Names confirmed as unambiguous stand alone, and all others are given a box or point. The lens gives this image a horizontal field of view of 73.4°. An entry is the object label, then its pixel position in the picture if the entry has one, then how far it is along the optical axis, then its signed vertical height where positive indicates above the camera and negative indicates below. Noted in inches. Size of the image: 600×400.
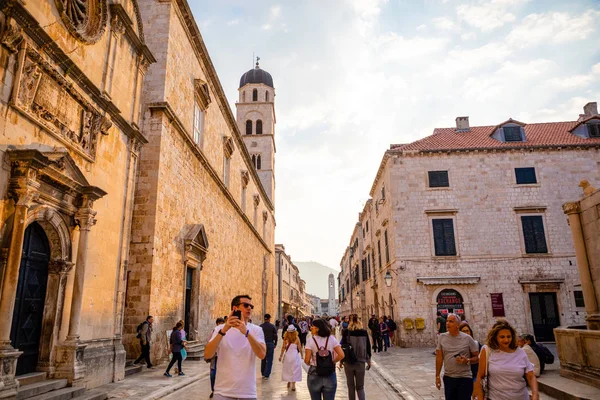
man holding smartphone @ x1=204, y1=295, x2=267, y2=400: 139.2 -18.5
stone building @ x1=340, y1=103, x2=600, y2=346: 794.2 +141.8
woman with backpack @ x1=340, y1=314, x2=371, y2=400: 257.9 -36.4
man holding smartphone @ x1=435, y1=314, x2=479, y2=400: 201.3 -29.7
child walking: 347.3 -49.4
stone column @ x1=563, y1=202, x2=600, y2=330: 377.1 +28.3
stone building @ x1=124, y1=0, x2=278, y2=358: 474.3 +159.8
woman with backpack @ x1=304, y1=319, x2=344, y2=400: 209.9 -30.4
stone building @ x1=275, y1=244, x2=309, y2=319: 2259.4 +109.8
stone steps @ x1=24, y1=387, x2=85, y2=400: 259.8 -59.0
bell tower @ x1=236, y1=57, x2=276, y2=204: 1822.1 +815.9
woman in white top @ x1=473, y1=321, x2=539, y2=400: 153.4 -26.1
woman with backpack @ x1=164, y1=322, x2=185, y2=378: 407.8 -41.6
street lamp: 781.3 +39.2
